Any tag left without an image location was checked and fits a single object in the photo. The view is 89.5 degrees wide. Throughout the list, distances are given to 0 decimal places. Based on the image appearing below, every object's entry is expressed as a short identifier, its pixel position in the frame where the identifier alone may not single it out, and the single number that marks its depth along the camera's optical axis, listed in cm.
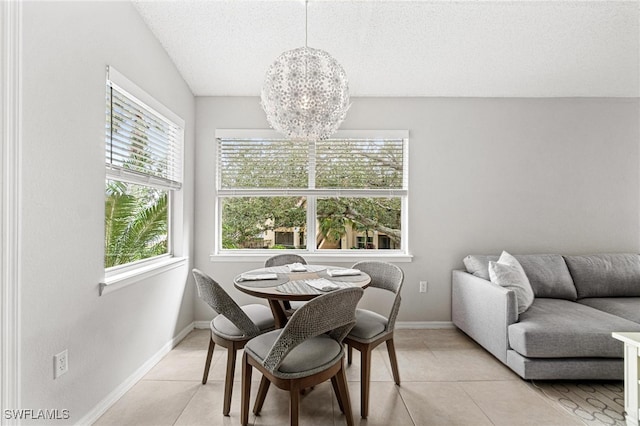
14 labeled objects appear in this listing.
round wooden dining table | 180
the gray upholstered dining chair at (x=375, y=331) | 189
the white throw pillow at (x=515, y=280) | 249
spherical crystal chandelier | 179
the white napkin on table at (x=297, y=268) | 239
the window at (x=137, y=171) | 210
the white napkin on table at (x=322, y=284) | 188
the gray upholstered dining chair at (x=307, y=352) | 144
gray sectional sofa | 218
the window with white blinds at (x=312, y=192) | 342
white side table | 173
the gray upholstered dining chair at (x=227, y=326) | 178
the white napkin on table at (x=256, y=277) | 209
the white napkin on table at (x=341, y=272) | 221
